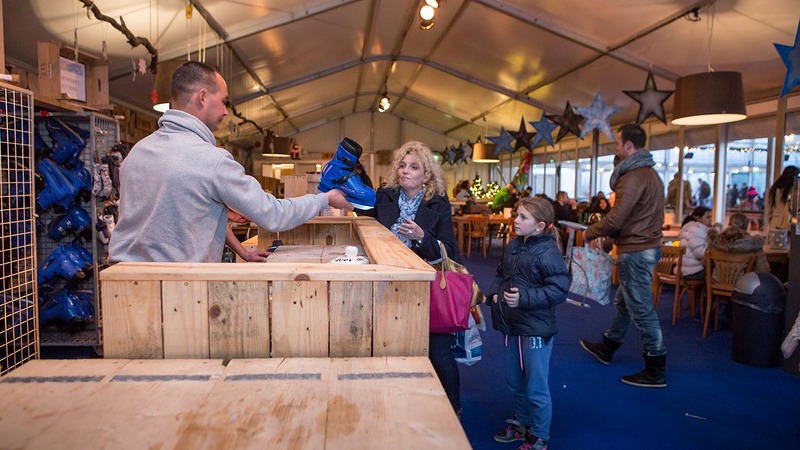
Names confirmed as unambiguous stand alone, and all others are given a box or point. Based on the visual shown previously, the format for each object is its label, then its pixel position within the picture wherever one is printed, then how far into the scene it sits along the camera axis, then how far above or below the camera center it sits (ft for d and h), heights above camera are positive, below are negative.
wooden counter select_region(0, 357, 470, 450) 2.97 -1.31
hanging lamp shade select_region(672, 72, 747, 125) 15.25 +3.30
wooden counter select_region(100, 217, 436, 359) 4.28 -0.91
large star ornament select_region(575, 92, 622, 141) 23.70 +4.21
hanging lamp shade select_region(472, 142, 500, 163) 43.24 +4.40
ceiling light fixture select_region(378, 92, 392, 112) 39.95 +7.74
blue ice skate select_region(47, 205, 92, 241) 12.40 -0.54
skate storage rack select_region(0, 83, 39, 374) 9.36 -0.59
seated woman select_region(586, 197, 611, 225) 28.32 -0.05
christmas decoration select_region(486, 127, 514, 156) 40.65 +5.10
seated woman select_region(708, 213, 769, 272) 15.02 -1.00
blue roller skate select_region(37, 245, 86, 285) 12.04 -1.57
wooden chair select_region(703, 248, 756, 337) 15.05 -1.85
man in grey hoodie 5.29 +0.02
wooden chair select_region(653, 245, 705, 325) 16.88 -2.39
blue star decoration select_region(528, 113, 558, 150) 31.76 +4.74
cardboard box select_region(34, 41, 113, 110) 11.26 +2.84
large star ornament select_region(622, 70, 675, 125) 21.17 +4.36
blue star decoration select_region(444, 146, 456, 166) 58.54 +5.75
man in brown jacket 11.39 -0.61
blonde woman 8.27 +0.07
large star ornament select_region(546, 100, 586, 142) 28.25 +4.63
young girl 8.07 -1.68
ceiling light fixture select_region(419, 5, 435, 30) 19.90 +7.36
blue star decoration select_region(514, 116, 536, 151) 35.63 +4.69
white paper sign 11.66 +2.79
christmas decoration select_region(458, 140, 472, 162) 53.26 +5.57
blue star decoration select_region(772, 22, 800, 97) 11.59 +3.30
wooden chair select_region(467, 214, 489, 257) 33.53 -1.44
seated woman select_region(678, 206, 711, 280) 17.07 -1.34
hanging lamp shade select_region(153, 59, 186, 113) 14.85 +3.48
